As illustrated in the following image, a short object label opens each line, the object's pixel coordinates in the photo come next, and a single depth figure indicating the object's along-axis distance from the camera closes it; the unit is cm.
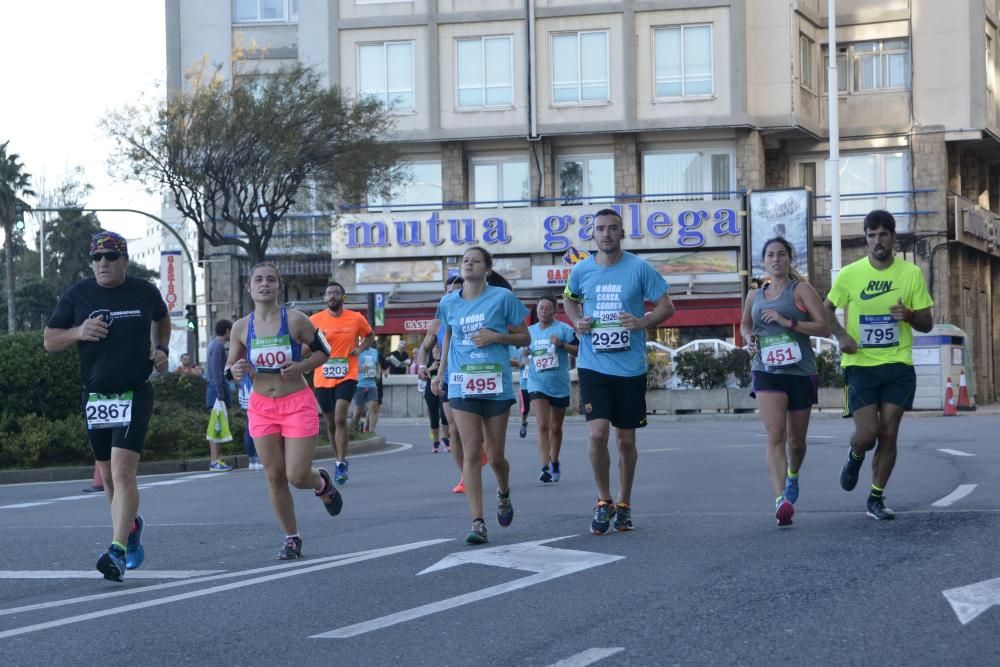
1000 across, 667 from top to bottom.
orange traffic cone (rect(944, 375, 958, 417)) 3148
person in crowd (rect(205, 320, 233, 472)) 1941
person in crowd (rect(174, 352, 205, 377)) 2404
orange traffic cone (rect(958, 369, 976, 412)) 3272
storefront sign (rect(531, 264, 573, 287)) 4325
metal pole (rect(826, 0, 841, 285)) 3828
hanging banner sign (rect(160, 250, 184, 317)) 3859
